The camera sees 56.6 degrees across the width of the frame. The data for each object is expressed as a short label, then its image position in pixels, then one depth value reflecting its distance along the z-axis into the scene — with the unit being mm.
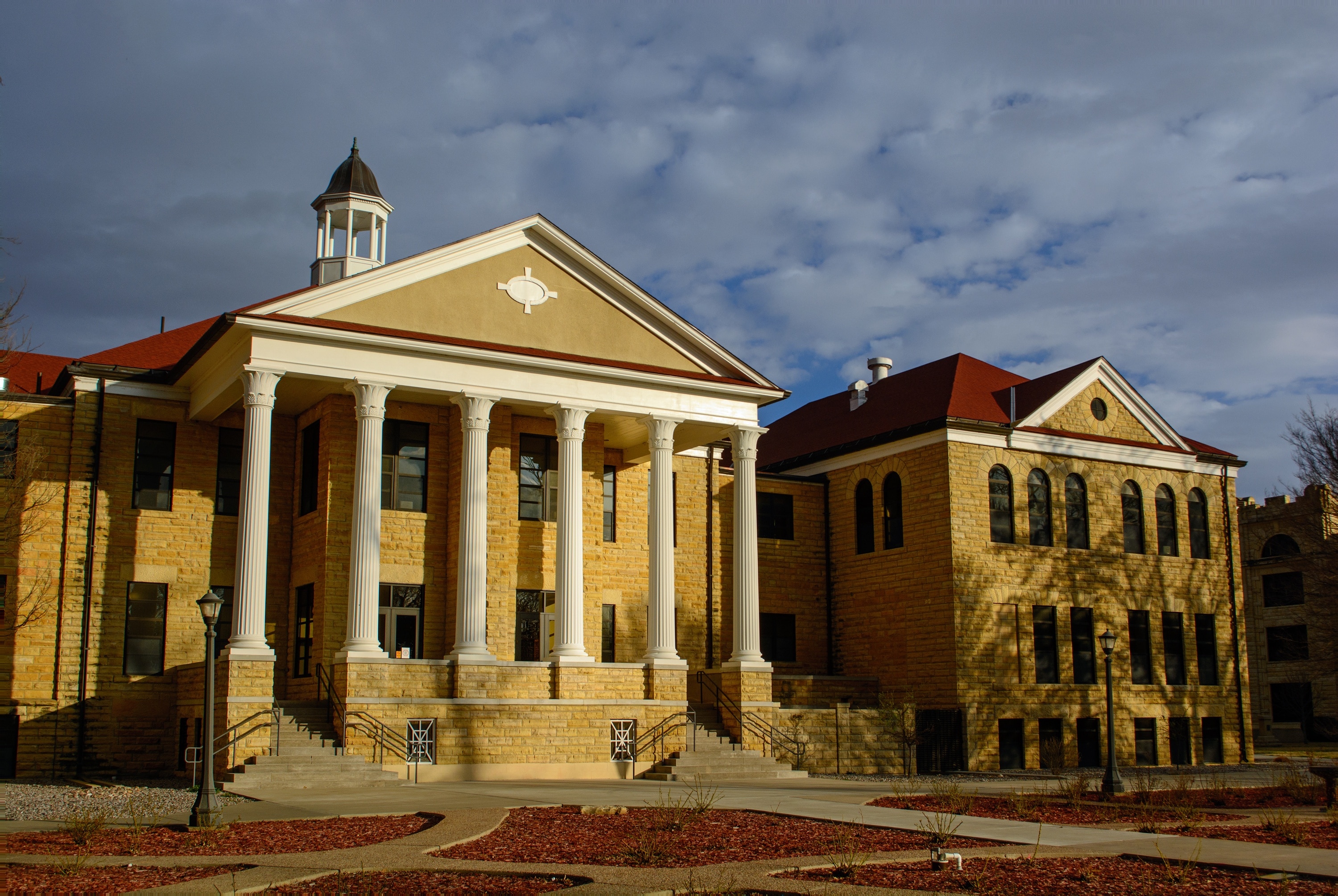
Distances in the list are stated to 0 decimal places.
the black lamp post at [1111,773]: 18984
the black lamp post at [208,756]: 14391
